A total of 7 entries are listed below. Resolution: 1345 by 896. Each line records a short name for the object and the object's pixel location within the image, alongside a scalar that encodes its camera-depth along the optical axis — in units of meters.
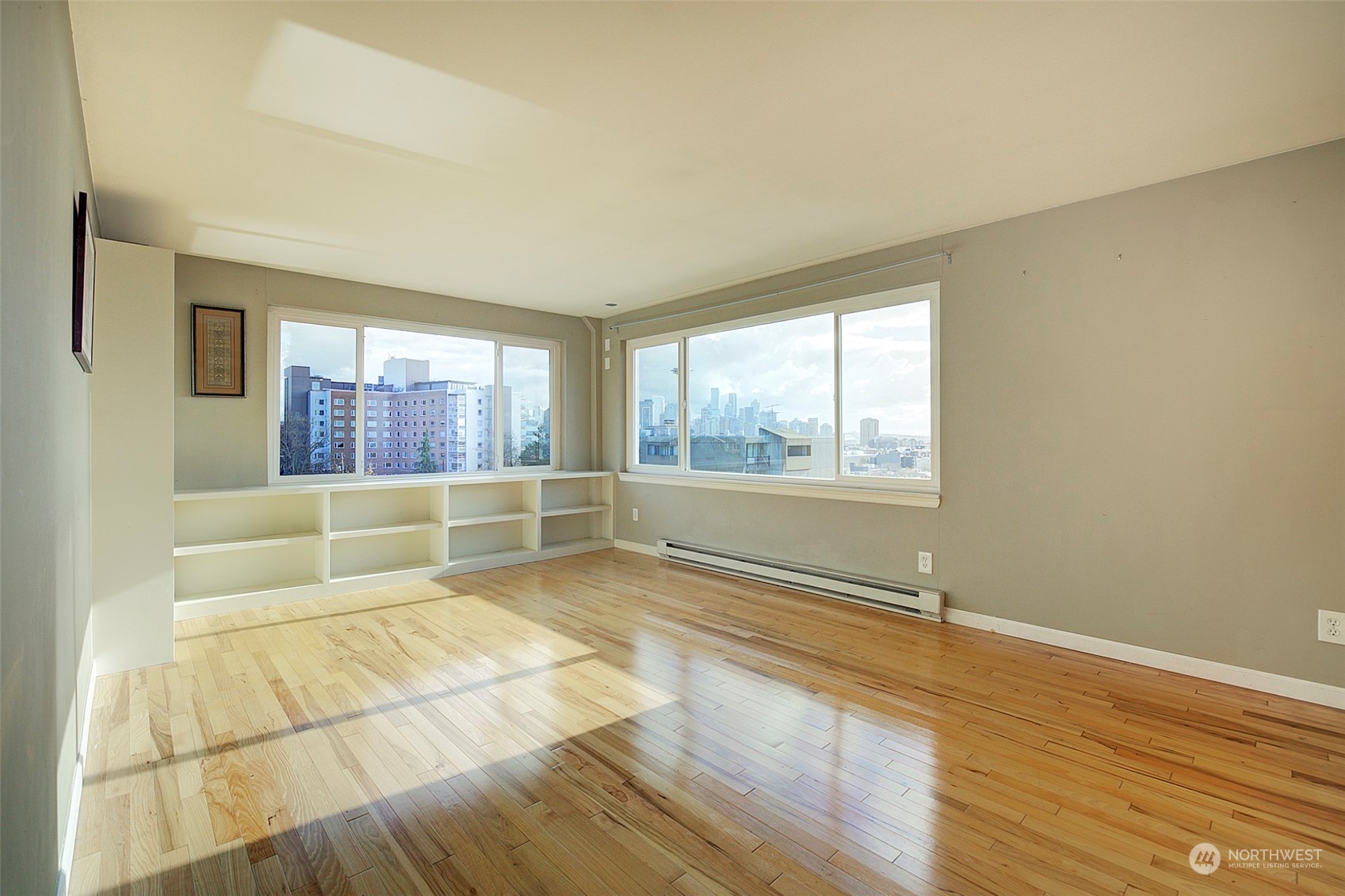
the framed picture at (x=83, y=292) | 1.99
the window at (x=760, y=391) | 4.68
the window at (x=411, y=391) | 4.77
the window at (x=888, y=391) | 4.06
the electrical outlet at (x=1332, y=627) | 2.66
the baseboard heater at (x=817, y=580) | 3.95
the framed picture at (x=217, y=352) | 4.31
